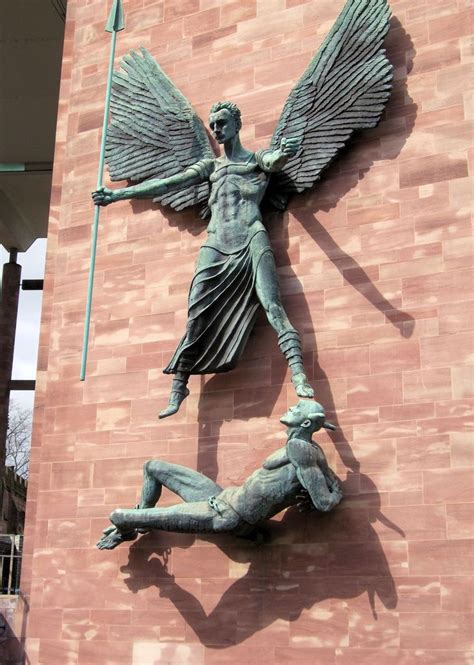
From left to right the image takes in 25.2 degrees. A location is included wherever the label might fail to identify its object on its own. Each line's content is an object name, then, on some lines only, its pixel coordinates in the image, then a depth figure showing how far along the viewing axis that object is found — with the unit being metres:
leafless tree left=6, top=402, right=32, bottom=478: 43.88
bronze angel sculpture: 11.48
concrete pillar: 26.48
